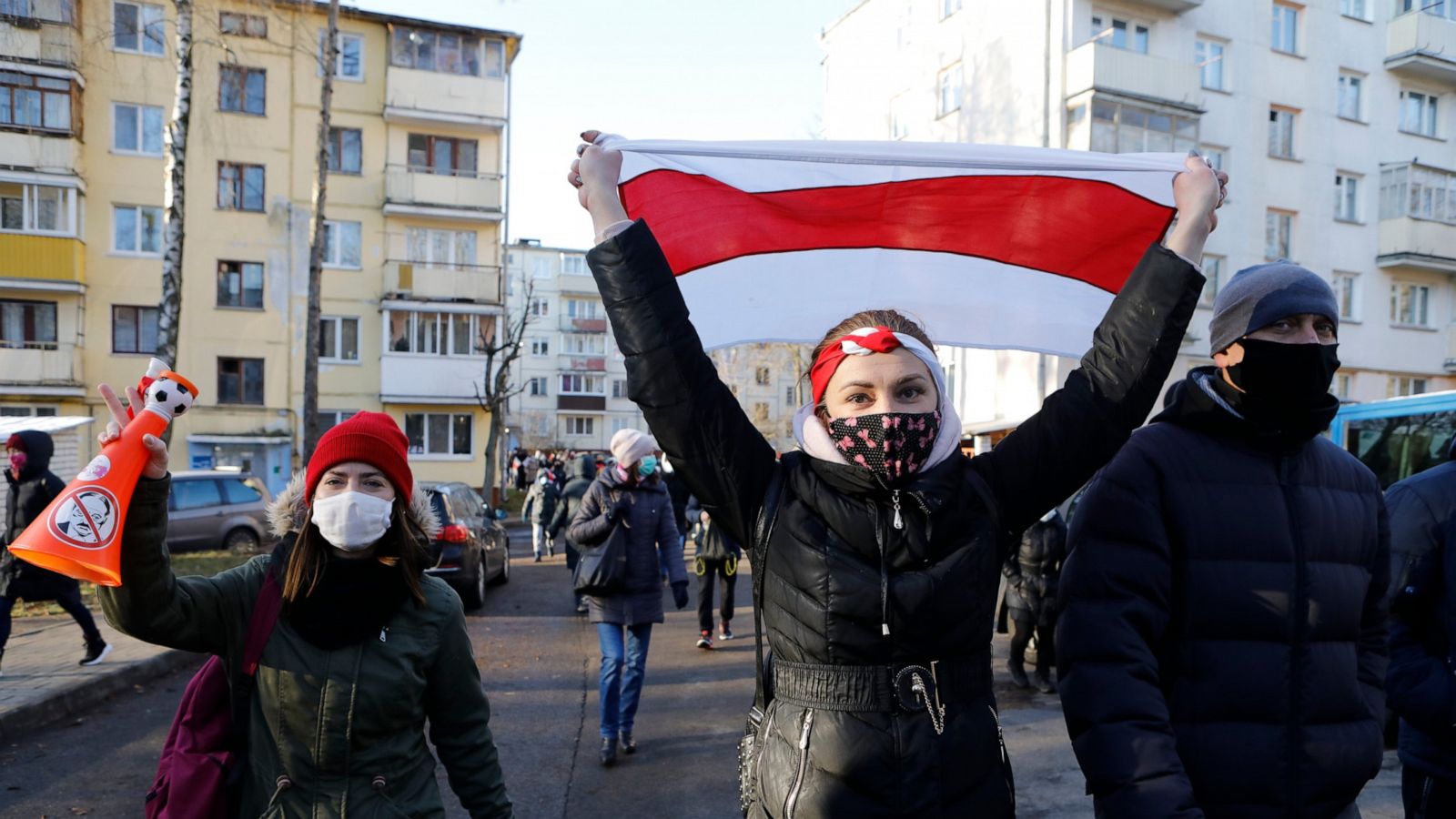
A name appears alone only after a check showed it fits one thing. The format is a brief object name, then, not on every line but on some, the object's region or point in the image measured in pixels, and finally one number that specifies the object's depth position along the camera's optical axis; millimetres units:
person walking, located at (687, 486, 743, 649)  10984
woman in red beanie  2627
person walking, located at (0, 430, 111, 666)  8672
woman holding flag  2162
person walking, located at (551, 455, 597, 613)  11328
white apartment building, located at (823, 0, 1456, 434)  28625
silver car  19406
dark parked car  12945
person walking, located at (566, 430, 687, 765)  6871
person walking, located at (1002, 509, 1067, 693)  8789
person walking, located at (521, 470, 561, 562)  20141
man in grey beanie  2293
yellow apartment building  32344
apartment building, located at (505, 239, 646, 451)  82438
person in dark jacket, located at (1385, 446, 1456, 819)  3010
